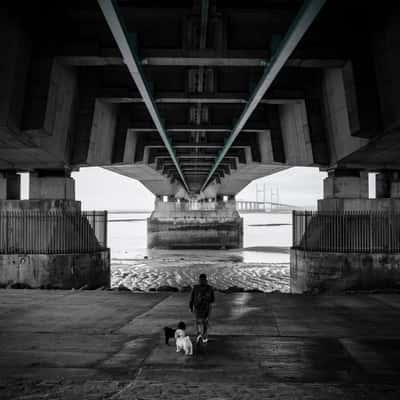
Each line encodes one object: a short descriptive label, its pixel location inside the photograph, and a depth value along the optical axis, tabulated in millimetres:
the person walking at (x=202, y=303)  7805
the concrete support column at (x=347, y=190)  20067
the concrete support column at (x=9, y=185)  20406
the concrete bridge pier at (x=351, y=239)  18438
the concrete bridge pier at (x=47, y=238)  18312
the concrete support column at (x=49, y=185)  19953
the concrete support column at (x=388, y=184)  20531
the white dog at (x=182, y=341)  7391
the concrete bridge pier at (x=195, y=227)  65500
